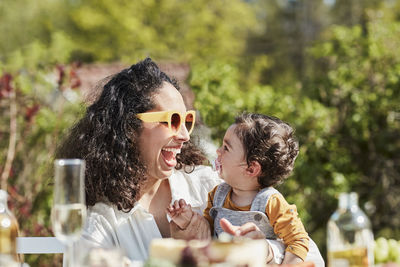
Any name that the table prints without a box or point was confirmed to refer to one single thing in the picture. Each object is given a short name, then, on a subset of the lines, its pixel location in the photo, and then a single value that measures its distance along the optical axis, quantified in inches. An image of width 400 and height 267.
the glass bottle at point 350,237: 69.4
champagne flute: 65.2
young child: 104.3
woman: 110.2
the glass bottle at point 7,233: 73.5
